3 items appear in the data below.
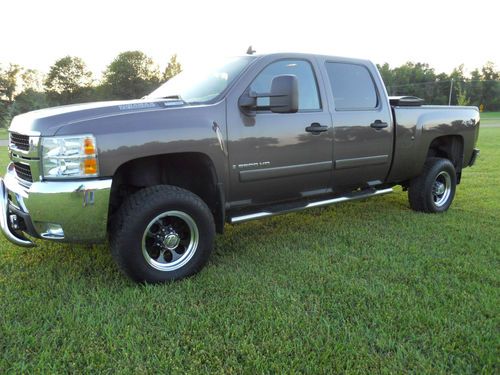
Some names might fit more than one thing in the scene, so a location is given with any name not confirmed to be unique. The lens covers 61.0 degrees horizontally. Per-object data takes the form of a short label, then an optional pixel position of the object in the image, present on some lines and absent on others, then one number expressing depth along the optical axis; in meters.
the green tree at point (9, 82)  55.91
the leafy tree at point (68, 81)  60.69
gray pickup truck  2.94
